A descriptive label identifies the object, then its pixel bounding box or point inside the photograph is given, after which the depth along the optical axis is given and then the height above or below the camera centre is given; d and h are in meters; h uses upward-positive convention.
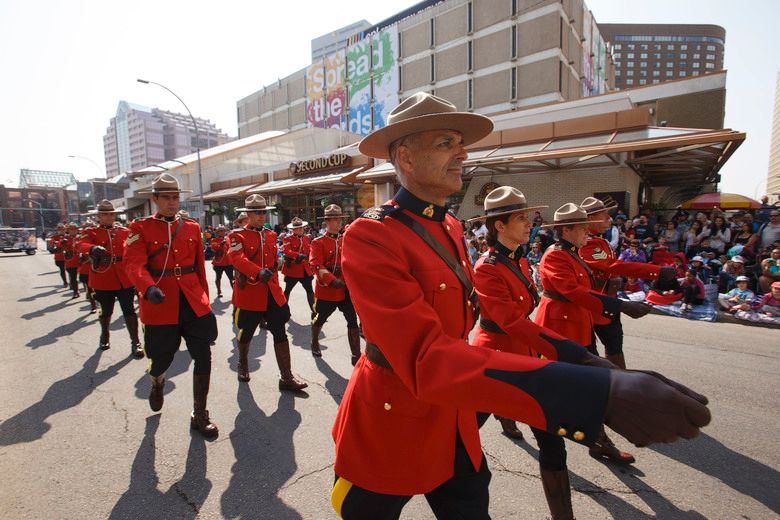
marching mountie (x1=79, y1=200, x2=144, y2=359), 6.23 -0.94
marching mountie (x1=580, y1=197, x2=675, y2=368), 3.83 -0.53
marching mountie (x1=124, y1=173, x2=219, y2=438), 3.82 -0.66
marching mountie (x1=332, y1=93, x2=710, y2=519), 1.18 -0.35
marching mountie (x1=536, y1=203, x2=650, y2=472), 3.16 -0.55
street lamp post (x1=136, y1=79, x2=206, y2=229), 19.80 +0.83
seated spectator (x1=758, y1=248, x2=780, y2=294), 8.43 -1.19
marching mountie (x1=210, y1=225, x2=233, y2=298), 10.57 -0.88
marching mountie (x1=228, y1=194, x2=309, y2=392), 4.73 -0.95
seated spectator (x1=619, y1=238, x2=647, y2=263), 10.62 -0.97
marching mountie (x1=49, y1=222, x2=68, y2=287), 13.02 -0.79
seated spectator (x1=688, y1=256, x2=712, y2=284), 9.66 -1.30
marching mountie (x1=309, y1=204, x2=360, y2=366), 5.62 -0.83
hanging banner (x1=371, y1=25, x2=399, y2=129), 38.94 +15.06
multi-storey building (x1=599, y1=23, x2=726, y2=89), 113.81 +47.86
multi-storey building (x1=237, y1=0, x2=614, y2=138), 29.47 +14.18
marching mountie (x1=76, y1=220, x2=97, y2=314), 8.89 -1.16
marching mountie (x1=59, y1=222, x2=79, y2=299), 10.94 -0.70
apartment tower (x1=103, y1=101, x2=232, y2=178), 140.62 +33.09
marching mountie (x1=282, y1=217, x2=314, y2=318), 7.65 -0.76
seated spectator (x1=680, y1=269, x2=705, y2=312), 8.64 -1.58
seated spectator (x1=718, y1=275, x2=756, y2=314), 8.11 -1.69
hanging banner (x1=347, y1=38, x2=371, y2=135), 41.66 +14.52
